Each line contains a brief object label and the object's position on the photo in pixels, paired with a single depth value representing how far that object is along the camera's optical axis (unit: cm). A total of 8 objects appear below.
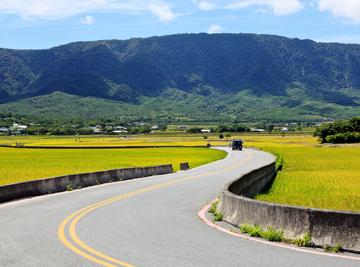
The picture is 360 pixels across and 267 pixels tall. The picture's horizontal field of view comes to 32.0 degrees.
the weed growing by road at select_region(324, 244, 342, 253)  1260
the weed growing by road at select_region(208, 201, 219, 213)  2023
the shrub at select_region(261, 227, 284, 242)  1399
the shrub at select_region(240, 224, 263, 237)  1475
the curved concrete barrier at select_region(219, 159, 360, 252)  1263
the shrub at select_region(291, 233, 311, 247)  1325
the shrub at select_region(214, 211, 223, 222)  1805
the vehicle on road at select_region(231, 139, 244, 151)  9644
